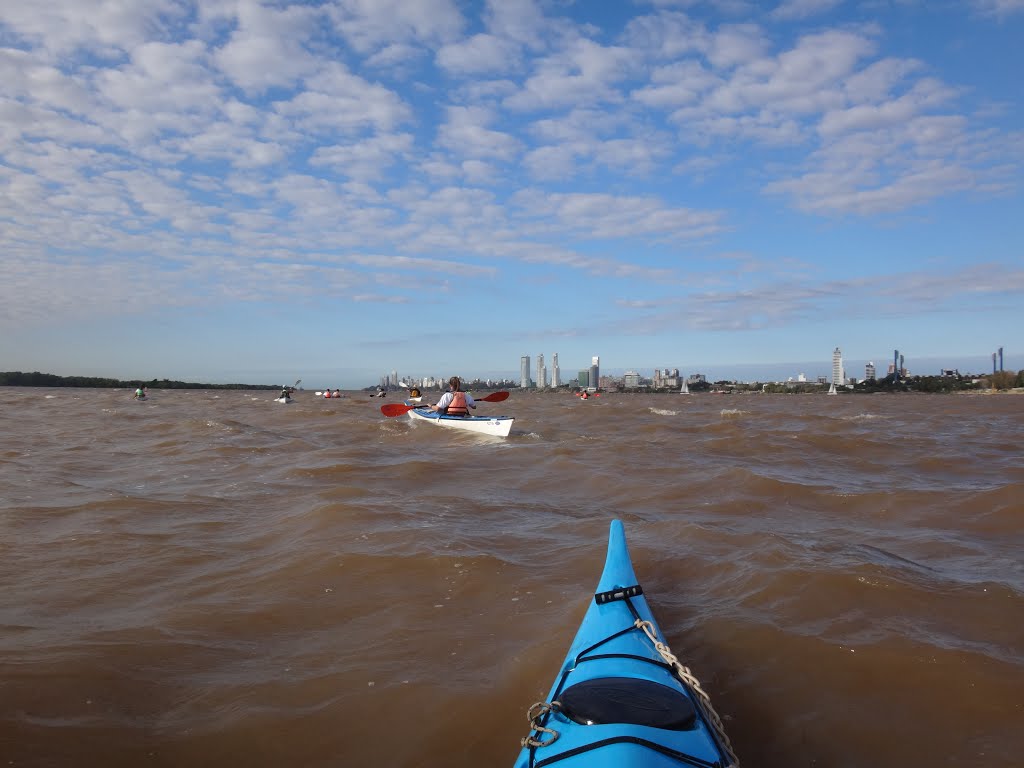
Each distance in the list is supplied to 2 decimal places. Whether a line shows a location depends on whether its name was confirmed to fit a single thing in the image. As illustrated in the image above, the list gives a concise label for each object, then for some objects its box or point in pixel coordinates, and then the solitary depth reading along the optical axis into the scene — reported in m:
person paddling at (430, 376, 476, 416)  16.44
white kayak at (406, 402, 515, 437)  14.88
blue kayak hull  2.06
